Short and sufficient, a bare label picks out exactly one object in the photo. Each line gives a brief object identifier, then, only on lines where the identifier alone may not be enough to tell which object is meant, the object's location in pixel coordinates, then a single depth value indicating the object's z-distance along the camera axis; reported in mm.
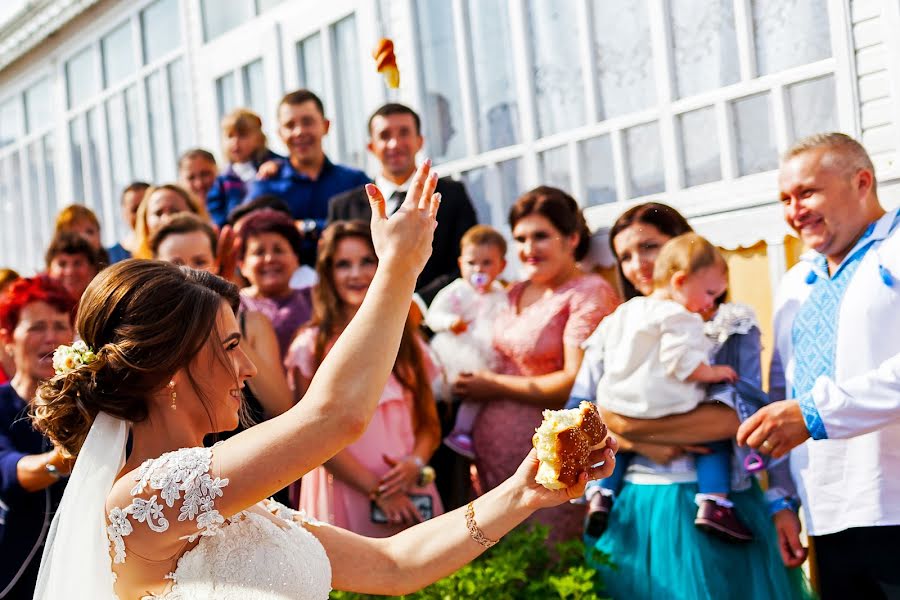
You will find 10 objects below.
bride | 2242
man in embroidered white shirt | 3420
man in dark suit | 5945
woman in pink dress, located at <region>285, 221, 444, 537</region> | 4785
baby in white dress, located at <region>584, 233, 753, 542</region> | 3990
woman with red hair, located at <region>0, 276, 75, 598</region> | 4105
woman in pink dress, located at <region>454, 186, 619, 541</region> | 4797
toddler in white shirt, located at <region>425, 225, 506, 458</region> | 5145
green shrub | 4078
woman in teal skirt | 4008
